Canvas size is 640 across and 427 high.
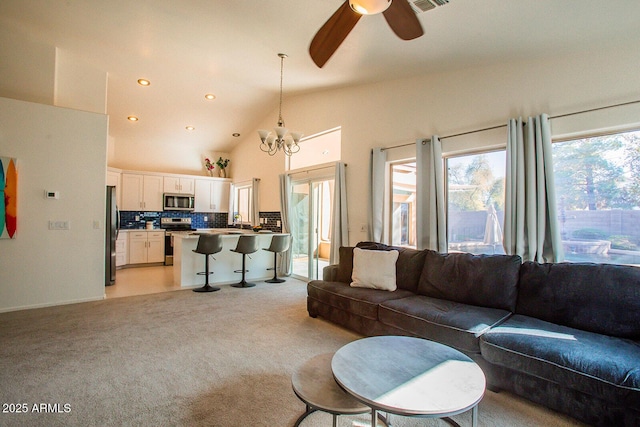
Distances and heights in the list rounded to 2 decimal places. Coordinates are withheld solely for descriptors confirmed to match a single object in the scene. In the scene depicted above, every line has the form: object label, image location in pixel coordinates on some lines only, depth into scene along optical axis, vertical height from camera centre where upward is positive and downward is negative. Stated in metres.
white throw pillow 3.43 -0.58
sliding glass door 6.02 -0.09
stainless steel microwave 7.83 +0.47
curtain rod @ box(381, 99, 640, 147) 2.59 +1.00
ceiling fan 1.87 +1.40
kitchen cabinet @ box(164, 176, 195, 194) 7.86 +0.93
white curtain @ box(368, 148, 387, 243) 4.40 +0.33
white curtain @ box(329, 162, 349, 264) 4.91 +0.03
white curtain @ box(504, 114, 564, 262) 2.87 +0.26
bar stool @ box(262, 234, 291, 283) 5.78 -0.50
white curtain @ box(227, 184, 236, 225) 8.80 +0.66
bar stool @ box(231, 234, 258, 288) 5.48 -0.50
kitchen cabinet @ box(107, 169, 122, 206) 6.75 +0.90
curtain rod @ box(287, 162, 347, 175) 5.36 +0.98
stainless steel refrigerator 5.32 -0.29
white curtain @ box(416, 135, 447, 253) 3.66 +0.29
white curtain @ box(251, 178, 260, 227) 7.37 +0.46
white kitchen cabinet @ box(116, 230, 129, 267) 6.97 -0.67
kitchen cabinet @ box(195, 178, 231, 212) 8.32 +0.70
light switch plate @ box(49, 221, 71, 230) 4.22 -0.07
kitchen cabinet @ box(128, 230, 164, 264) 7.28 -0.66
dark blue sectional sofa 1.78 -0.82
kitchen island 5.37 -0.82
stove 7.70 -0.24
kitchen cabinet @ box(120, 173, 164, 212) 7.27 +0.69
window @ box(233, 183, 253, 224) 8.09 +0.46
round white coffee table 1.41 -0.85
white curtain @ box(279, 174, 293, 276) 6.37 +0.12
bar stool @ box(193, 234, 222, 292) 5.07 -0.47
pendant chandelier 4.14 +1.18
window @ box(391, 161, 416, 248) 4.34 +0.23
